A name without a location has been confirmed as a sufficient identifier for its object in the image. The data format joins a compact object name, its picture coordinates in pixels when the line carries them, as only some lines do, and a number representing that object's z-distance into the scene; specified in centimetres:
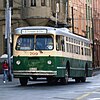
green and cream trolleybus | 2588
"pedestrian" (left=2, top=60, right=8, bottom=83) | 3238
